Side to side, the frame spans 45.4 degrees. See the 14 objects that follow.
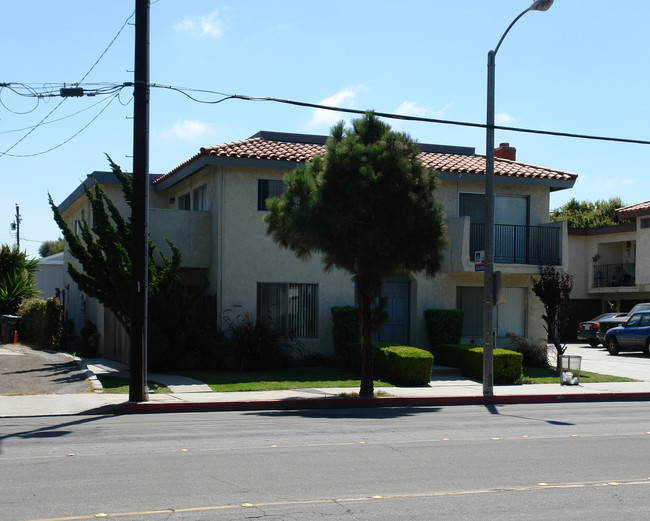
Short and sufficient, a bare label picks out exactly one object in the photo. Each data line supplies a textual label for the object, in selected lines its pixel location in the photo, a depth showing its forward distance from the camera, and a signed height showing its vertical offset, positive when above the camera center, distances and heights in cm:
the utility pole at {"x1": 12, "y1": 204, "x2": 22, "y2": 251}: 6788 +511
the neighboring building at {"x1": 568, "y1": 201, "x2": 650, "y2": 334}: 4219 +106
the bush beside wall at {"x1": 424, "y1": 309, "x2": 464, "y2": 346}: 2242 -114
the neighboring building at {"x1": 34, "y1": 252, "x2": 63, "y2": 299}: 4669 +42
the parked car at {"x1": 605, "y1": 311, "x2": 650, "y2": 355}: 3027 -188
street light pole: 1691 +104
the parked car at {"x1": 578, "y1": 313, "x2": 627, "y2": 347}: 3609 -196
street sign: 1733 +58
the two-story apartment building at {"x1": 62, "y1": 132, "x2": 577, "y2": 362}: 2111 +119
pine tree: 1514 +147
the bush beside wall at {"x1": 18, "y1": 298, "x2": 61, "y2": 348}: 2755 -146
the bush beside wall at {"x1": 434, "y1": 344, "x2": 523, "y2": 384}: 1933 -195
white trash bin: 1922 -210
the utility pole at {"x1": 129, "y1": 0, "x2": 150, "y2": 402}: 1465 +151
